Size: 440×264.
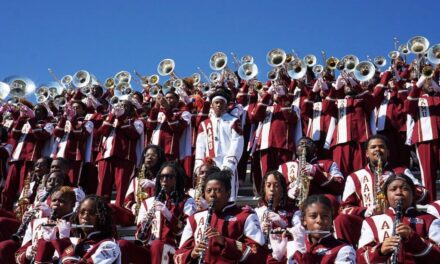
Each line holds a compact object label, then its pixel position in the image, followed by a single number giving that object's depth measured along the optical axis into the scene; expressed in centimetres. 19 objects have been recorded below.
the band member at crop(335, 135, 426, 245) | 644
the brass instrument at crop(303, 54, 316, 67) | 1353
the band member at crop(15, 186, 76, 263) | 583
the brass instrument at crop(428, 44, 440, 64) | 1040
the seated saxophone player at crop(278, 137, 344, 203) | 741
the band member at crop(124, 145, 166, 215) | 769
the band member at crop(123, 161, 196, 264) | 613
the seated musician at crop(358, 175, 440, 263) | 463
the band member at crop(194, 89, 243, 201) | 884
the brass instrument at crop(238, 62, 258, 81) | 1209
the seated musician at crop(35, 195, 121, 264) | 524
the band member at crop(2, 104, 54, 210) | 1119
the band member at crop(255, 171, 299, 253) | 615
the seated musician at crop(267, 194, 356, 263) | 477
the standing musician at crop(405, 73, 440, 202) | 857
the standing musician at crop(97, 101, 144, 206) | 1002
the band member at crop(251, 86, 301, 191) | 955
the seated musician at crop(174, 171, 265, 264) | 523
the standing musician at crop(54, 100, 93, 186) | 1070
